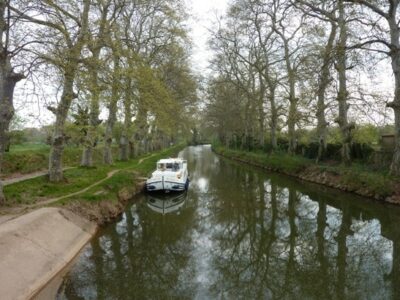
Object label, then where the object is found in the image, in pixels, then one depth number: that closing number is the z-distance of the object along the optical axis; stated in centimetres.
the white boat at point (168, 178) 2077
